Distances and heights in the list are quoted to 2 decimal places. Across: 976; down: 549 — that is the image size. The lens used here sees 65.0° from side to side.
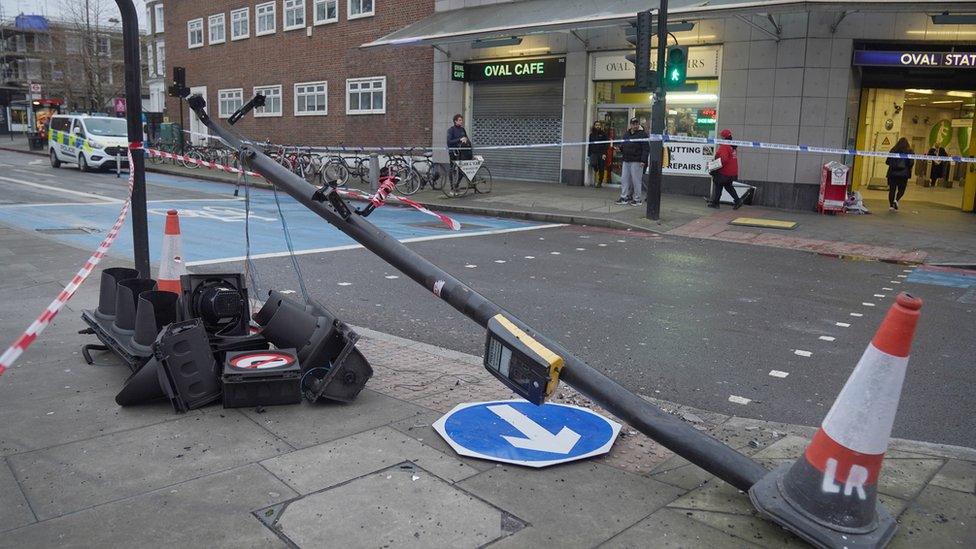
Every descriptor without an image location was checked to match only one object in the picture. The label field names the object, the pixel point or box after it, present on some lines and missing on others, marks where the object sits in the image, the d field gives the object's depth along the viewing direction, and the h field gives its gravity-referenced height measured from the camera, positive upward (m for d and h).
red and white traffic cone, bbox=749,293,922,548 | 3.11 -1.22
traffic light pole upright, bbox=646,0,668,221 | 14.41 +0.54
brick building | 25.98 +2.87
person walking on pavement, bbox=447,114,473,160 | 19.86 +0.14
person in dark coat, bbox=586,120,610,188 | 20.84 -0.03
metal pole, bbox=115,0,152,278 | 5.98 +0.08
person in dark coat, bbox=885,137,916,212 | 17.47 -0.34
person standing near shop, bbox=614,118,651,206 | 17.17 -0.21
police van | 26.66 -0.09
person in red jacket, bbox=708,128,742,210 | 16.97 -0.37
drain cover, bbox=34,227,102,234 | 12.74 -1.54
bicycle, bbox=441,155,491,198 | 19.25 -0.73
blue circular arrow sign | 4.06 -1.58
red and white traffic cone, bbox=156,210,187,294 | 6.13 -0.96
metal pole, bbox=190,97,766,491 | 3.59 -1.10
